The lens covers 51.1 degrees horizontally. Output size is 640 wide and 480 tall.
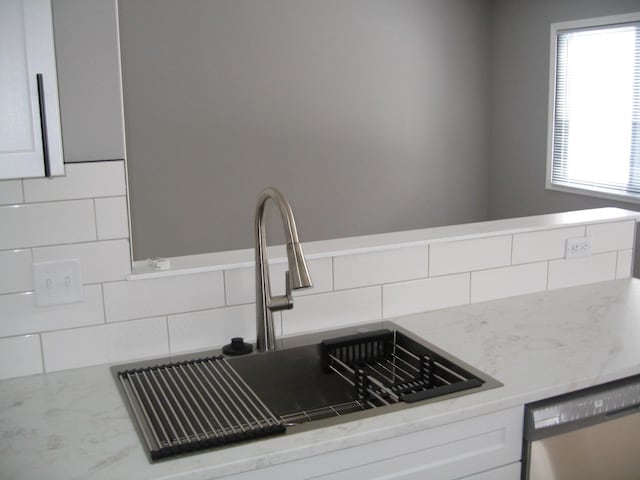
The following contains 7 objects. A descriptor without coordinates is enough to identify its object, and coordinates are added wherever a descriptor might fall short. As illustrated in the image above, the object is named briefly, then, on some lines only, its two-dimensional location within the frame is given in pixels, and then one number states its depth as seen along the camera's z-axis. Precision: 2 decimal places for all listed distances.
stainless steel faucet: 1.46
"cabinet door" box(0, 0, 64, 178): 1.25
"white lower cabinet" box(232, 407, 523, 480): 1.30
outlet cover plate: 2.22
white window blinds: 4.93
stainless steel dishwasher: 1.52
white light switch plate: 1.57
